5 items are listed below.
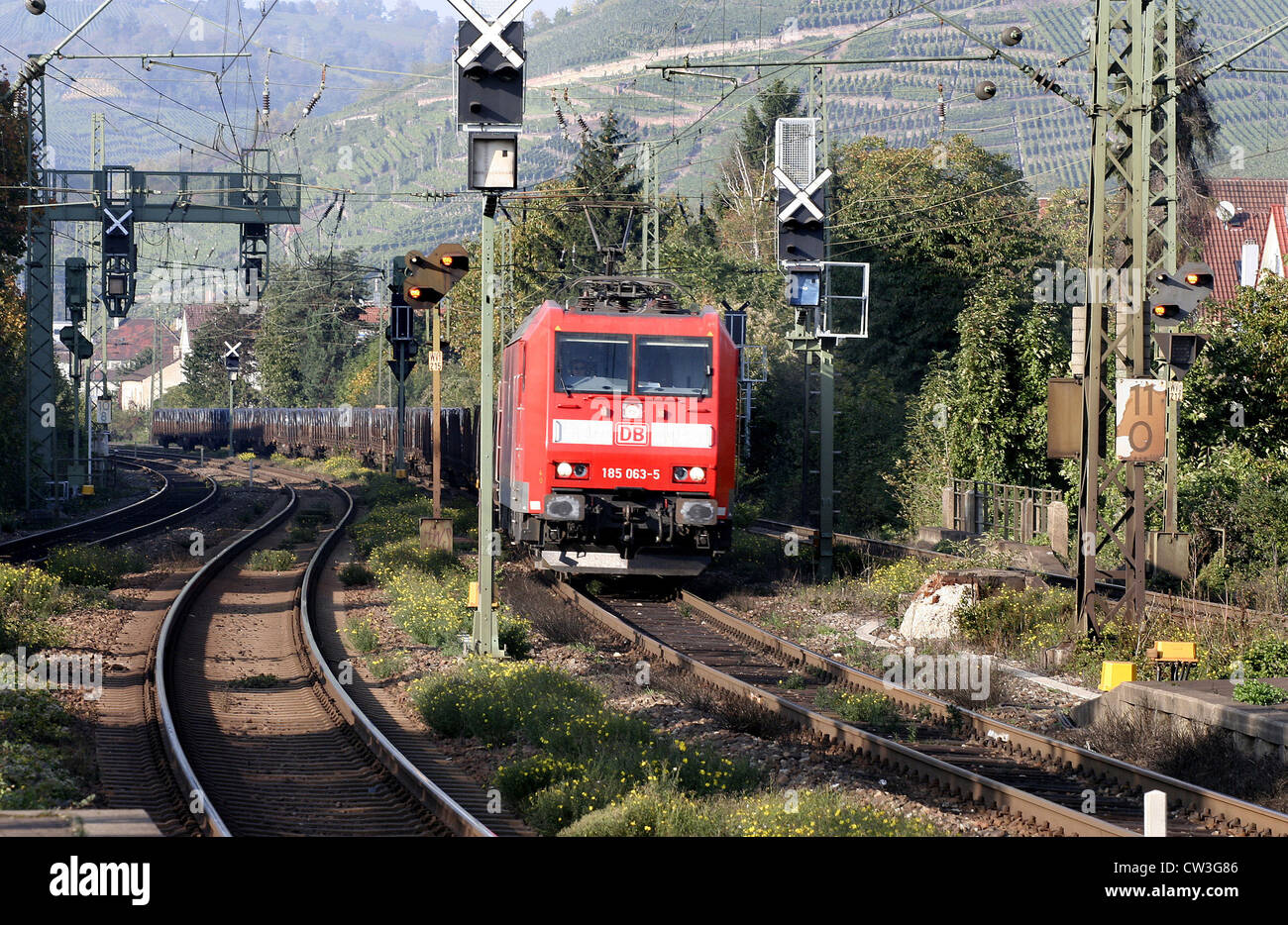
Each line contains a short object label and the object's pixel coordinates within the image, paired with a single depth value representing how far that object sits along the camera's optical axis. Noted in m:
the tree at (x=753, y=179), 66.81
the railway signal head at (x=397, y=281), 33.81
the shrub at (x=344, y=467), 55.88
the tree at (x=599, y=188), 59.10
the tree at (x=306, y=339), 94.44
